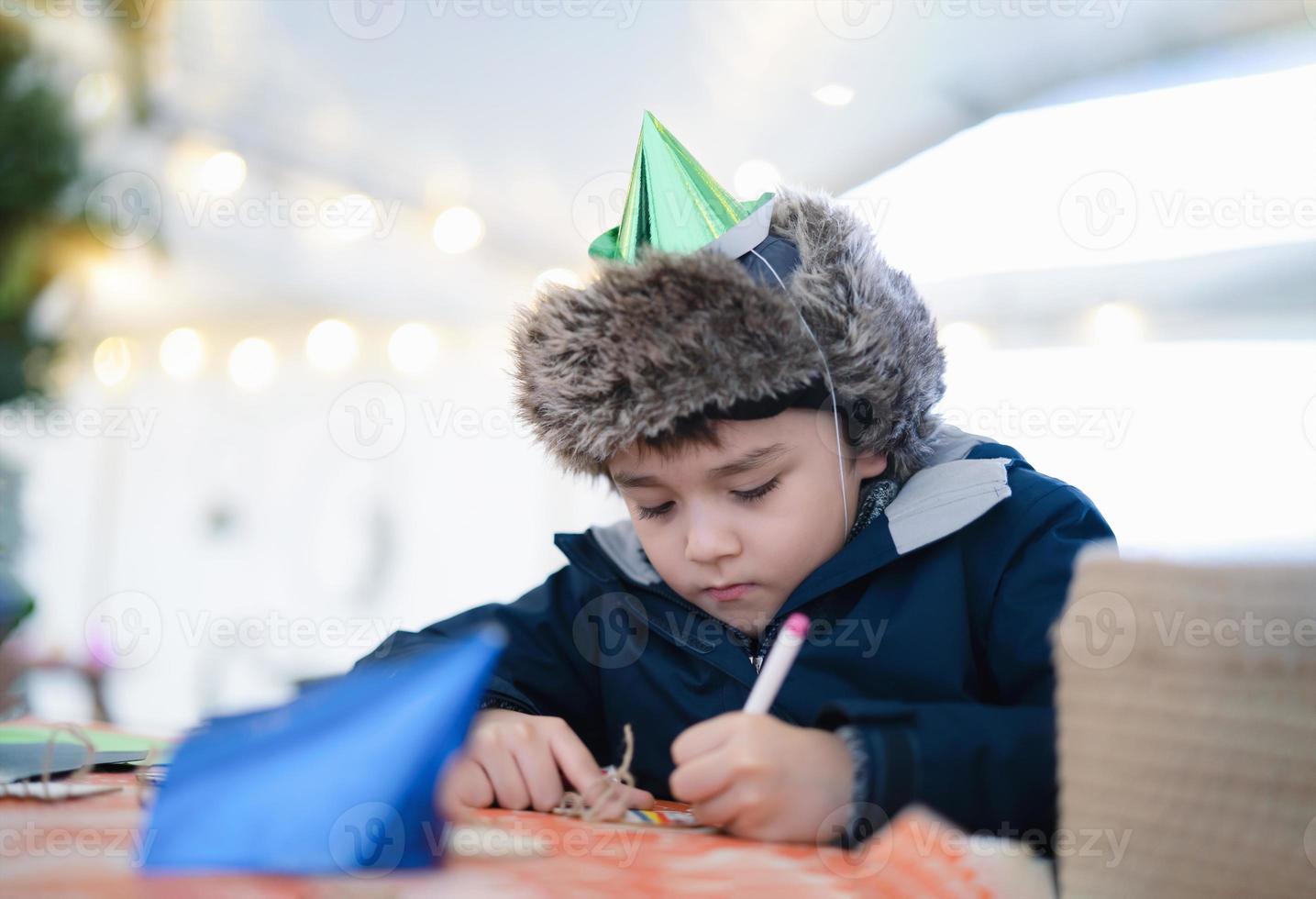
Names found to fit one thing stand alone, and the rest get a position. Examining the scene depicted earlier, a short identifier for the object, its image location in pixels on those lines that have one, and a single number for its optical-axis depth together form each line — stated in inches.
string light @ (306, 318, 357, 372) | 111.1
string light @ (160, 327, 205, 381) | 110.8
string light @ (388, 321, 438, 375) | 110.3
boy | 33.4
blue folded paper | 15.3
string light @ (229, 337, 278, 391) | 111.7
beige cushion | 16.1
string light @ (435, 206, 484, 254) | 102.0
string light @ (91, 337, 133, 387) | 108.0
